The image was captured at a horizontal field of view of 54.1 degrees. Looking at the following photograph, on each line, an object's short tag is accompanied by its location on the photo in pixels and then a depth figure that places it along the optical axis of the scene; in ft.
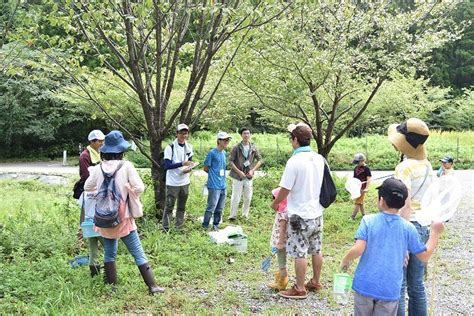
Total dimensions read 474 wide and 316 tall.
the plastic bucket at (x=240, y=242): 20.61
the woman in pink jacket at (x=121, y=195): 15.06
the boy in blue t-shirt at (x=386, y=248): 10.13
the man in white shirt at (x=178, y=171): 22.53
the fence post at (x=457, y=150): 68.21
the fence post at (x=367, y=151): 68.73
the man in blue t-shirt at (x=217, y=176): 25.36
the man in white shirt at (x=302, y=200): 14.93
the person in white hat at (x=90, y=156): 19.04
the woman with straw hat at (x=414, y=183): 11.68
